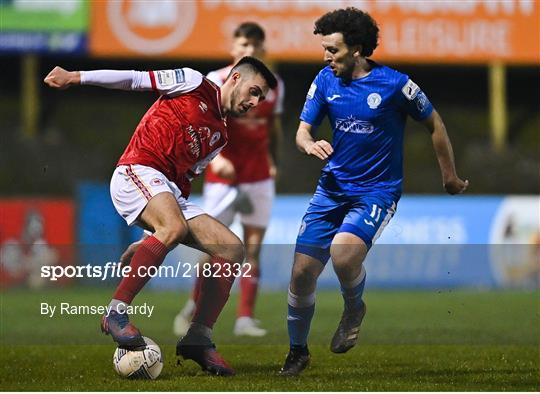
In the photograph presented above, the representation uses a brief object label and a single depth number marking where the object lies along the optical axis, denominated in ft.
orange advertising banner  145.89
